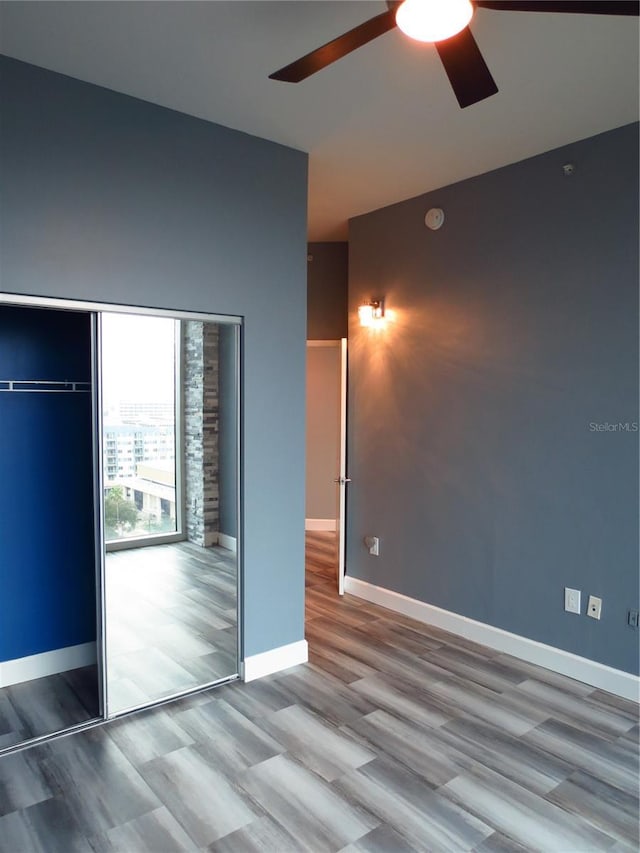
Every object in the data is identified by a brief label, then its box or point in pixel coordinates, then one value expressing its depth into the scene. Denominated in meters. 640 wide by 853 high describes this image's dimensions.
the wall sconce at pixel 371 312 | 4.39
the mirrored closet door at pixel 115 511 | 2.87
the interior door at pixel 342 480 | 4.65
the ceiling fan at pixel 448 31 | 1.56
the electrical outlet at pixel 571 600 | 3.29
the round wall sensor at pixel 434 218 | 3.96
